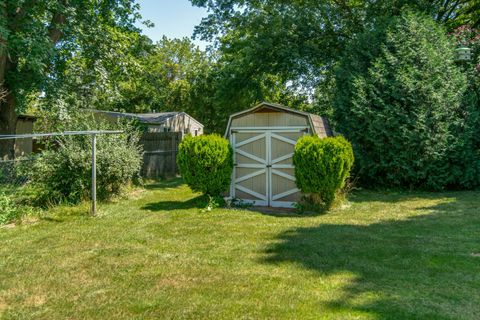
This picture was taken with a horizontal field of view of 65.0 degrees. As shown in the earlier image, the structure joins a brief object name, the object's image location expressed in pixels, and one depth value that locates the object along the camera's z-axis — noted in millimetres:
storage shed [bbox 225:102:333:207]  8242
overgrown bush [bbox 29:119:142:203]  7871
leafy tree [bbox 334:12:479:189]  9750
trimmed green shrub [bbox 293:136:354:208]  7227
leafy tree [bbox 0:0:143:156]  8875
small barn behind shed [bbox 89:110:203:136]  16656
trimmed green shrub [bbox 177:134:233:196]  7910
